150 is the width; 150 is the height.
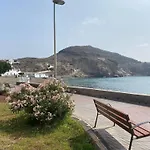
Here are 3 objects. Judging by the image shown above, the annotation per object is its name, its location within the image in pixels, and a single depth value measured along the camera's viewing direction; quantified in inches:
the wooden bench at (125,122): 118.2
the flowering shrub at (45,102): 166.7
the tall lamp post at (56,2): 320.6
